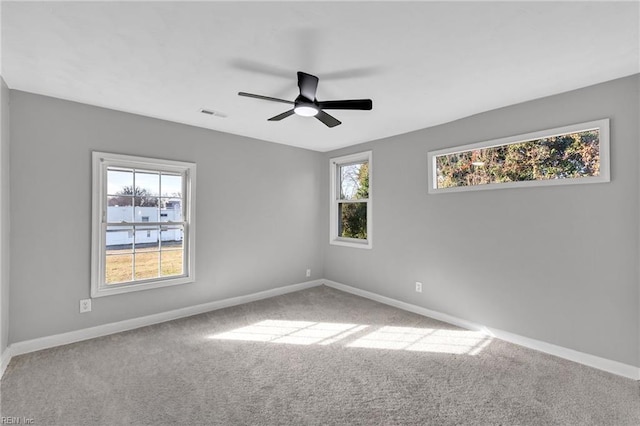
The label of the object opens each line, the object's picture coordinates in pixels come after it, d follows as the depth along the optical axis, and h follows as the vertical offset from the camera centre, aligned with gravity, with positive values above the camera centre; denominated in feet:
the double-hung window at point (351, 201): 15.21 +0.90
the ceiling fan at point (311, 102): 7.41 +3.06
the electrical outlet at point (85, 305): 9.78 -3.05
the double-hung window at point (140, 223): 10.18 -0.27
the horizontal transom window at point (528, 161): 8.39 +1.94
